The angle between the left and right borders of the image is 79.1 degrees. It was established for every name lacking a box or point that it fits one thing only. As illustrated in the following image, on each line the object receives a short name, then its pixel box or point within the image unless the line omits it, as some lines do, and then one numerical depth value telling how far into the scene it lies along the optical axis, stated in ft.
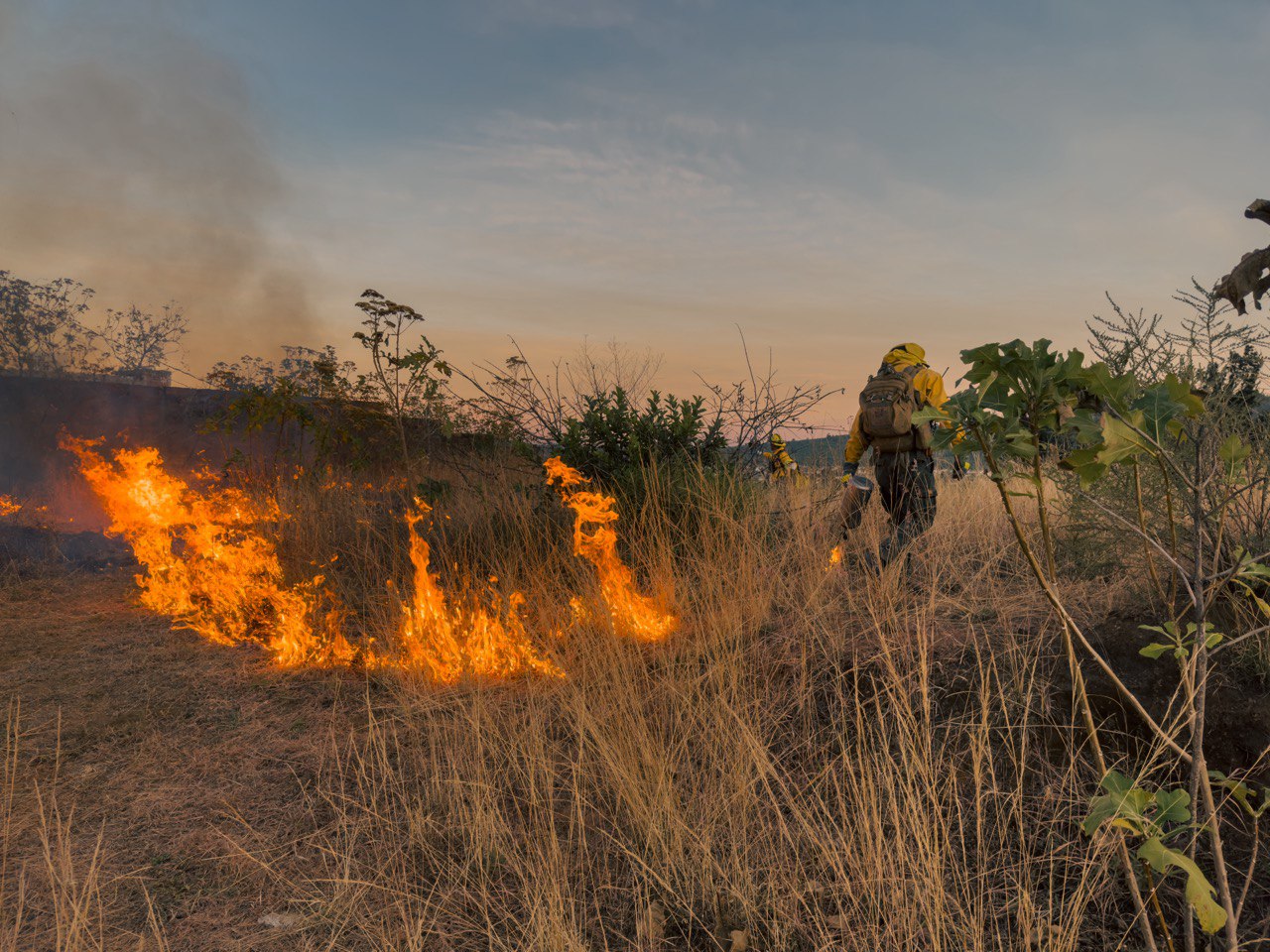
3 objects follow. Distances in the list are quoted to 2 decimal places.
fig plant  4.51
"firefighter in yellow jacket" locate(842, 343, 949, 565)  18.21
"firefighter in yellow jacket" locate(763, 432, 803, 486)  24.41
